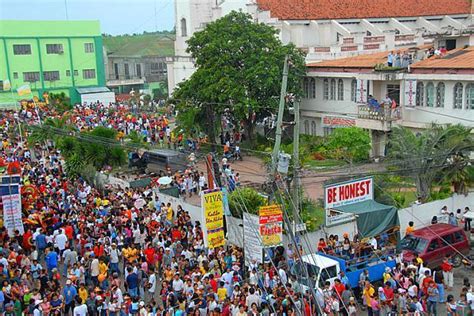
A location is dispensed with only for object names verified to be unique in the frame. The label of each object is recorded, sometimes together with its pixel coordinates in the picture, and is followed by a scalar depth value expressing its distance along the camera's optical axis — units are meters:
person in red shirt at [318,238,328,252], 18.43
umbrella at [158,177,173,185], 26.67
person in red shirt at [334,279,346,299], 15.11
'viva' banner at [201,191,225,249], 16.80
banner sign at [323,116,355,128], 35.84
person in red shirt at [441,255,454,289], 17.16
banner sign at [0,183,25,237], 20.01
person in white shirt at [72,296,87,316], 14.30
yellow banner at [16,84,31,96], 37.00
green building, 63.28
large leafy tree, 35.00
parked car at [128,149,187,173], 31.98
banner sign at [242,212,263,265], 16.30
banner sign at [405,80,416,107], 32.19
